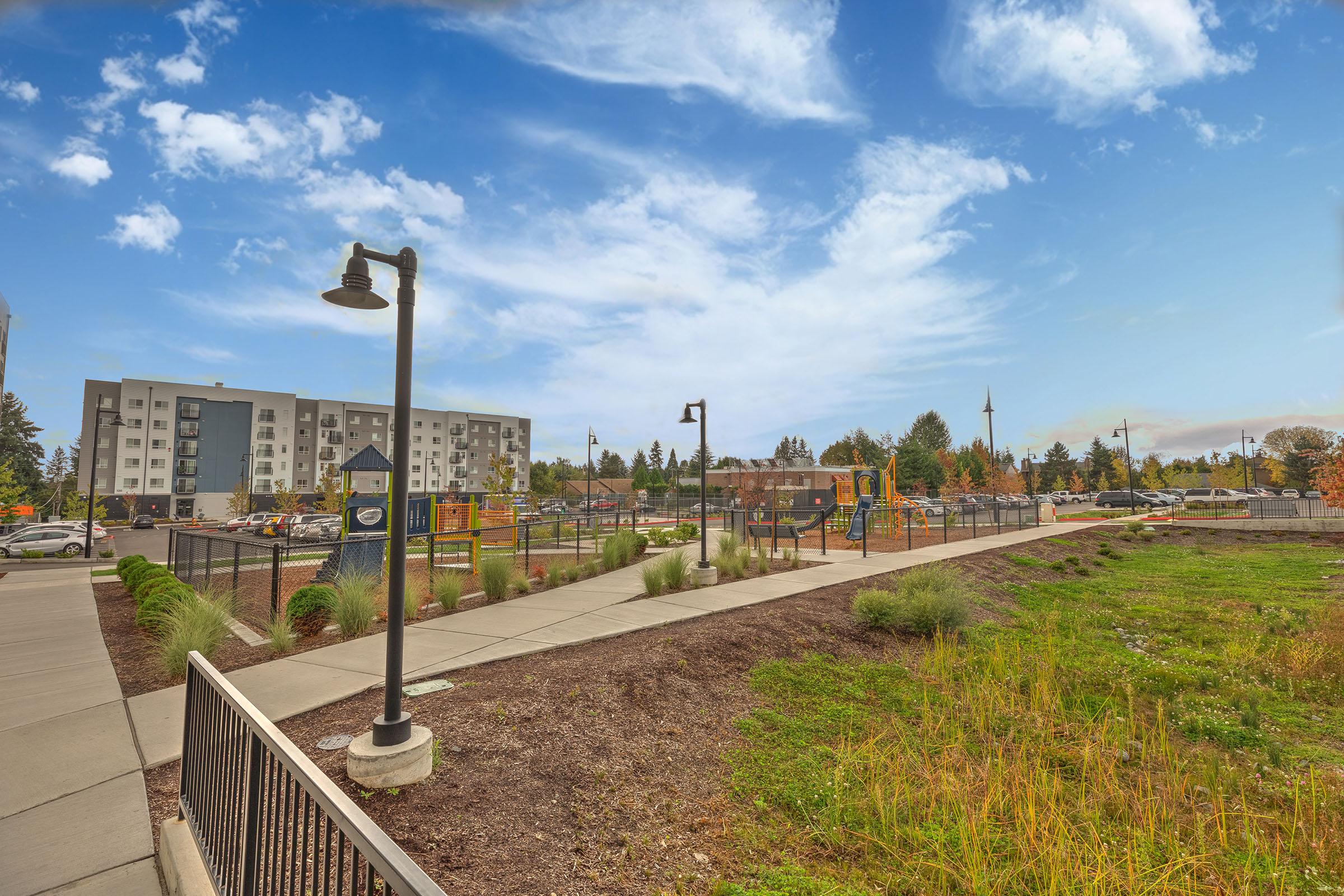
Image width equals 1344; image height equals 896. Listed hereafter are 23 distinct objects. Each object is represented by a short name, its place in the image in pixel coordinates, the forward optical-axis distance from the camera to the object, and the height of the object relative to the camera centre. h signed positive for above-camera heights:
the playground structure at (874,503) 24.34 -0.81
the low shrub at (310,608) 8.81 -1.72
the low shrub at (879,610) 10.00 -2.02
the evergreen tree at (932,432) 96.25 +8.27
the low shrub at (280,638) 7.85 -1.90
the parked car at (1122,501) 58.19 -1.59
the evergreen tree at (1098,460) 95.81 +3.77
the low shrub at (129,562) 14.53 -1.77
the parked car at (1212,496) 57.50 -1.24
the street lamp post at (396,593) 4.18 -0.76
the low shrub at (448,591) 10.59 -1.78
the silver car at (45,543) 27.98 -2.54
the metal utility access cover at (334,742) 4.75 -1.96
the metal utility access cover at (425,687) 6.00 -1.96
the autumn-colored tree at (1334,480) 24.44 +0.11
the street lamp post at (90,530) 26.15 -1.79
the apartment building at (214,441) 70.19 +5.57
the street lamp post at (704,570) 13.22 -1.79
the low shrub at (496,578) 11.28 -1.68
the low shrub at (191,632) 6.93 -1.70
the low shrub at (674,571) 12.48 -1.71
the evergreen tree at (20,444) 66.62 +5.08
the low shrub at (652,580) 11.84 -1.81
